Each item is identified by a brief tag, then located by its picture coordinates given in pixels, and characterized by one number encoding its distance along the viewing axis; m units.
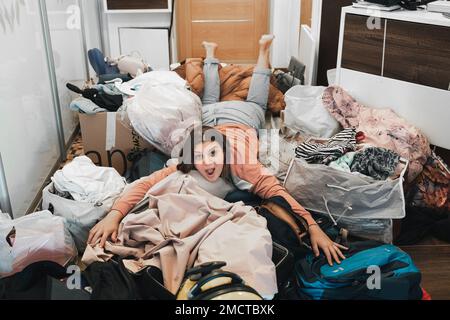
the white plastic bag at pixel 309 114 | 2.61
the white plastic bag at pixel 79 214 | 1.95
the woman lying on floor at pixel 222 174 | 1.77
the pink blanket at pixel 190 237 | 1.50
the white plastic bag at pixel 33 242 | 1.71
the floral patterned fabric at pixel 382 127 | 2.19
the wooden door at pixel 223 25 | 4.64
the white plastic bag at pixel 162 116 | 2.42
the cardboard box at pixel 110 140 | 2.55
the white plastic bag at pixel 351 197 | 1.96
